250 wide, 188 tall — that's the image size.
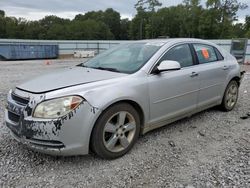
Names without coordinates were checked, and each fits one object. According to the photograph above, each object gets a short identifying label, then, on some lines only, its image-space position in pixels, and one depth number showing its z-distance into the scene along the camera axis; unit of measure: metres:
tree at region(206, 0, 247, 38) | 33.46
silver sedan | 2.09
